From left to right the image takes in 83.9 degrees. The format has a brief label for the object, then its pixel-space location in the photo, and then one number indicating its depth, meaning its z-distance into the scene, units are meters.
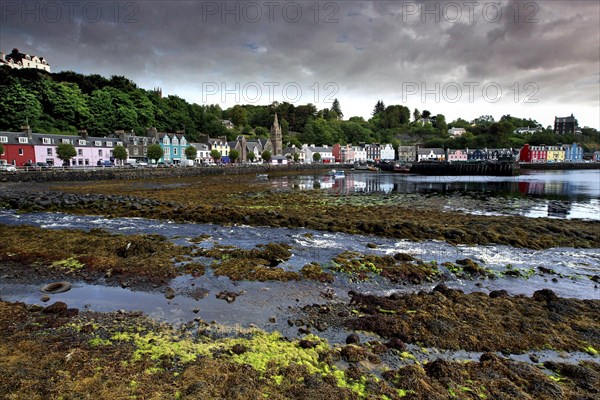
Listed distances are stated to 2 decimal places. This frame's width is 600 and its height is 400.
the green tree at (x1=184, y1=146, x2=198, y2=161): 85.57
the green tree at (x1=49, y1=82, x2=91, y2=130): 80.94
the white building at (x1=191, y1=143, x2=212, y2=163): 94.38
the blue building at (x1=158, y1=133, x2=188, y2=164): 86.62
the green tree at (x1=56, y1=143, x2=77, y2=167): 58.99
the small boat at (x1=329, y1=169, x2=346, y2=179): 71.62
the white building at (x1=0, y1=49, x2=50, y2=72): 104.30
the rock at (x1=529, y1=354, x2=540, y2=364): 6.43
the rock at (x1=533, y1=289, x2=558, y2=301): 8.95
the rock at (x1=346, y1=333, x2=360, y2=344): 6.97
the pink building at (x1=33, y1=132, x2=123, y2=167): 60.59
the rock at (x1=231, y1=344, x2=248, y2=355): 6.49
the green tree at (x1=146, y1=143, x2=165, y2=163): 74.00
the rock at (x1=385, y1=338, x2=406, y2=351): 6.78
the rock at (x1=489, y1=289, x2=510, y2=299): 9.23
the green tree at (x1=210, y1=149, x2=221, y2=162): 94.38
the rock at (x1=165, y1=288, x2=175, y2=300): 9.32
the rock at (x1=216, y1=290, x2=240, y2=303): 9.19
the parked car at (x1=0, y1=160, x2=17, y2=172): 46.93
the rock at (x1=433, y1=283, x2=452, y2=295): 9.41
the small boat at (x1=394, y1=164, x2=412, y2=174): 96.68
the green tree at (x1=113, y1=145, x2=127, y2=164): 67.44
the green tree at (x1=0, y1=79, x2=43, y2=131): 71.00
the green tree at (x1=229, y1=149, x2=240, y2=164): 97.50
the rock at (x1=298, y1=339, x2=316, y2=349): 6.69
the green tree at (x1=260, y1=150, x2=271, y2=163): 108.62
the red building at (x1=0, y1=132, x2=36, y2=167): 55.78
